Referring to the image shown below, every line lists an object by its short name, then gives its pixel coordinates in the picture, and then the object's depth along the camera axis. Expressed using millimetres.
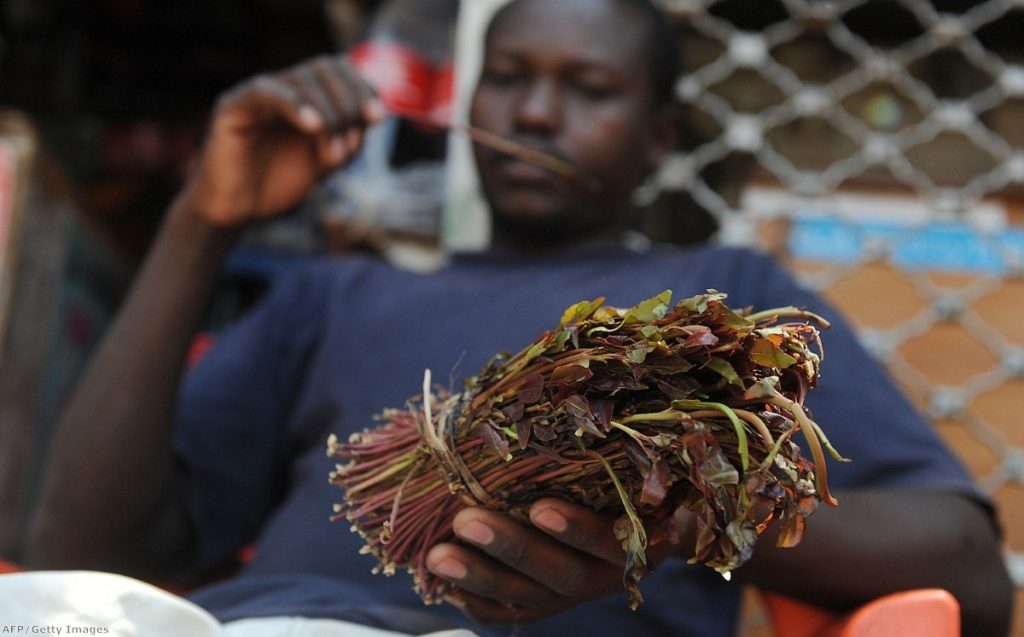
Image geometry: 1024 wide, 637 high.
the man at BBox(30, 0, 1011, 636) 857
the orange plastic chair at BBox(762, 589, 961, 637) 787
